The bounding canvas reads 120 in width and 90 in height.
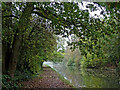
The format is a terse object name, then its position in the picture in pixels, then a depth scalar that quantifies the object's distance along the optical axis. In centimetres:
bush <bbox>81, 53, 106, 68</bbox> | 3082
